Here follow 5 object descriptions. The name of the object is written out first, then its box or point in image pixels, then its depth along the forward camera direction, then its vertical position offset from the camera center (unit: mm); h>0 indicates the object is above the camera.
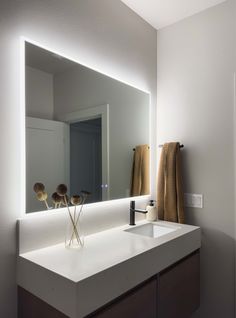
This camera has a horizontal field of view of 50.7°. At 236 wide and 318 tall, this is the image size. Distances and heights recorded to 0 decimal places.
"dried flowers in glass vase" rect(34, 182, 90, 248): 1333 -246
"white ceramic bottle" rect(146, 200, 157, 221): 1964 -418
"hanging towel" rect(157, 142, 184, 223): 1945 -212
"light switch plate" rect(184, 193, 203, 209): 1943 -319
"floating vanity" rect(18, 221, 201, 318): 998 -540
